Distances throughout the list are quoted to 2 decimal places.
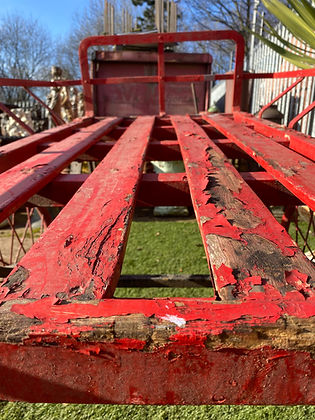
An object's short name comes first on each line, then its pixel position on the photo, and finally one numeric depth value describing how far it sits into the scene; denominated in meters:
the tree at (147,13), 30.19
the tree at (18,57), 35.97
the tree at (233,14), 17.47
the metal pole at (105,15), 6.09
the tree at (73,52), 35.94
